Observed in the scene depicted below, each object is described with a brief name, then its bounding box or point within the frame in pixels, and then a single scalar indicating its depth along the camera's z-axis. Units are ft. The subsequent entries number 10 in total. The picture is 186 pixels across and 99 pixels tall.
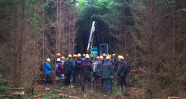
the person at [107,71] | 39.63
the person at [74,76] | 50.94
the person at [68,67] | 46.50
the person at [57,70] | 48.89
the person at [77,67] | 46.26
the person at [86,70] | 40.32
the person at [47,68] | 47.23
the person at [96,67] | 43.42
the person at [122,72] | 40.27
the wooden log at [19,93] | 30.96
